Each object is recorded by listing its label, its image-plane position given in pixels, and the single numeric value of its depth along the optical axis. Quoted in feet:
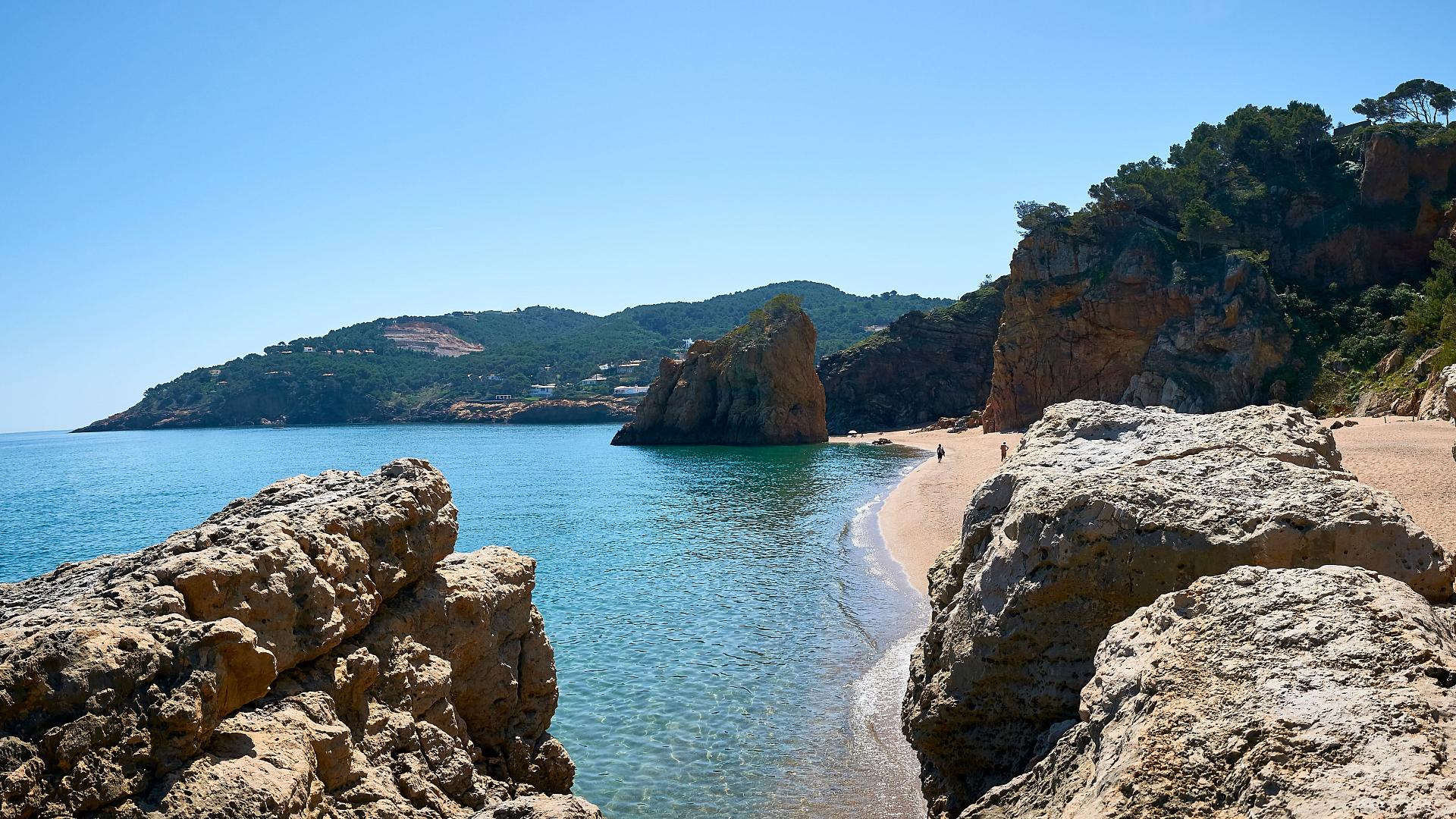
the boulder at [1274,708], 11.20
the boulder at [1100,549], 20.26
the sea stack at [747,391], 252.83
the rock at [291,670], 14.35
